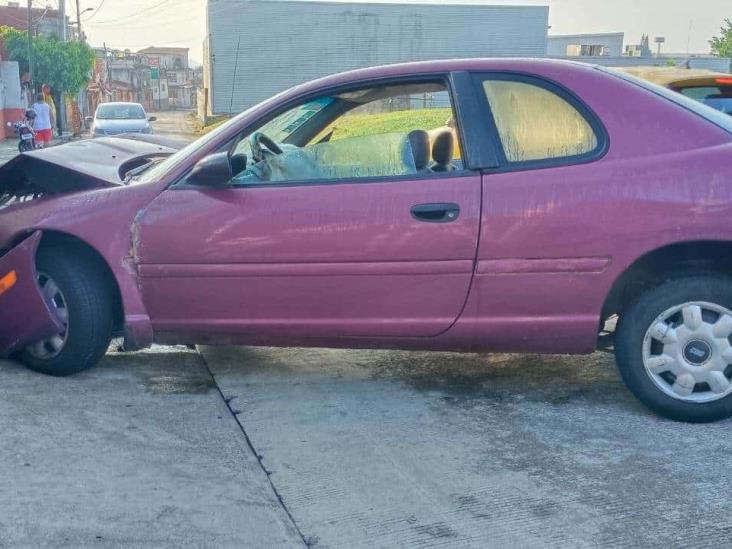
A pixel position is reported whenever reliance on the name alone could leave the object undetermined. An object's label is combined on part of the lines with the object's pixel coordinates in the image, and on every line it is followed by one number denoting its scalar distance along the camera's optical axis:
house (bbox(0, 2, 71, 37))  52.03
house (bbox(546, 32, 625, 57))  80.50
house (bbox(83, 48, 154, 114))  78.94
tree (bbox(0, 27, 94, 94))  35.47
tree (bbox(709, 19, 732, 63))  63.38
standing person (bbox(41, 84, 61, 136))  23.80
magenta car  4.18
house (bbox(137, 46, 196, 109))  94.06
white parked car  26.80
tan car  8.00
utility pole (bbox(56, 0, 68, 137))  38.43
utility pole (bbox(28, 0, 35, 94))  32.47
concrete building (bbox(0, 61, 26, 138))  31.14
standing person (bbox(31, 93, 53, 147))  21.34
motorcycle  20.33
